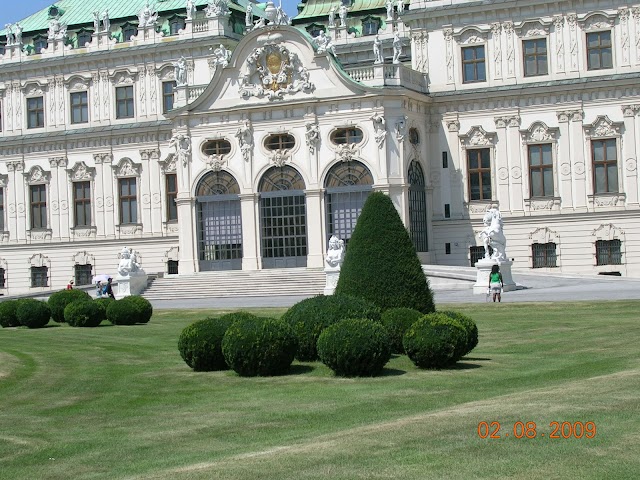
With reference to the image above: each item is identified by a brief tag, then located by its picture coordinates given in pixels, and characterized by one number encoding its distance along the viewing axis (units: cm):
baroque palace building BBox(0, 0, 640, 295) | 5750
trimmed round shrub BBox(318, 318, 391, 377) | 2138
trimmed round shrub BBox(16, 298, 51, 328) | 3850
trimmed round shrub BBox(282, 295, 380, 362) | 2339
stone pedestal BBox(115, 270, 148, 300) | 5738
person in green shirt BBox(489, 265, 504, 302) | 4150
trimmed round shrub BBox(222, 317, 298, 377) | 2209
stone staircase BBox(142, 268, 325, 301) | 5456
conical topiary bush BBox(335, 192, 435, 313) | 2530
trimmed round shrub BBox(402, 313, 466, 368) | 2212
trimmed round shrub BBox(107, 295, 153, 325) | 3806
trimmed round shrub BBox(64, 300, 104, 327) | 3800
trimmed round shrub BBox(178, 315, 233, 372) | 2320
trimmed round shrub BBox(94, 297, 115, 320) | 3844
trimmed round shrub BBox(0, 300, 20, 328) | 3962
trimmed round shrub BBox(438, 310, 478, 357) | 2270
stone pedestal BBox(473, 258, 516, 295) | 4806
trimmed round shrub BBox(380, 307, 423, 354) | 2369
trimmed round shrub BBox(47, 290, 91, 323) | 3994
